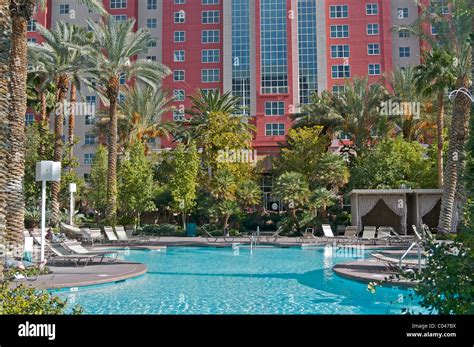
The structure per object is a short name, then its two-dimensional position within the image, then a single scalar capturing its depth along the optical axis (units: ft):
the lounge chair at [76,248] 52.54
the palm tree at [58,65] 96.68
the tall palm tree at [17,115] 48.29
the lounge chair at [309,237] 86.58
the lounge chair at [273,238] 87.96
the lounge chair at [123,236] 84.33
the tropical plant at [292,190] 103.60
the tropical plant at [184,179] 109.09
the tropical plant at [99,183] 124.16
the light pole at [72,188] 91.50
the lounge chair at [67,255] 51.21
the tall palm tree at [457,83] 72.28
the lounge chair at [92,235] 78.19
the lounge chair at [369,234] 84.17
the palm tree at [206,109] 129.59
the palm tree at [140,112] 141.49
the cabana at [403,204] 100.01
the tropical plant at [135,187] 108.06
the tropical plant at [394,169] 110.11
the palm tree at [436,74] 83.30
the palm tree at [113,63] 97.71
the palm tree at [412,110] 123.65
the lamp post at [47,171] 49.37
